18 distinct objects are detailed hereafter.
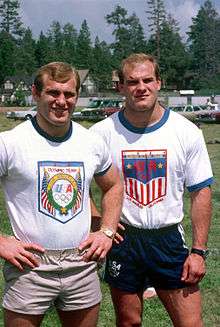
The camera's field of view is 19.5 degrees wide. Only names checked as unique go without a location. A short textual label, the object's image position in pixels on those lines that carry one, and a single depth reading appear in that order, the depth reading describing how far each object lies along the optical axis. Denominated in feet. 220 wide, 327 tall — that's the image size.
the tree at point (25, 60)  366.22
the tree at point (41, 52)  379.35
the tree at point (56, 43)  376.82
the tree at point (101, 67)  344.69
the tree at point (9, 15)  406.62
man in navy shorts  12.09
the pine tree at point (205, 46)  345.10
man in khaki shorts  10.26
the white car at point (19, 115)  147.33
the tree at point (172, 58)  349.82
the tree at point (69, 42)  386.93
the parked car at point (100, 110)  140.82
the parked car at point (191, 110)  138.98
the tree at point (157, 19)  355.36
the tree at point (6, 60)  335.40
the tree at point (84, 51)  375.62
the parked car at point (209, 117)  136.05
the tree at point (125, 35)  389.60
